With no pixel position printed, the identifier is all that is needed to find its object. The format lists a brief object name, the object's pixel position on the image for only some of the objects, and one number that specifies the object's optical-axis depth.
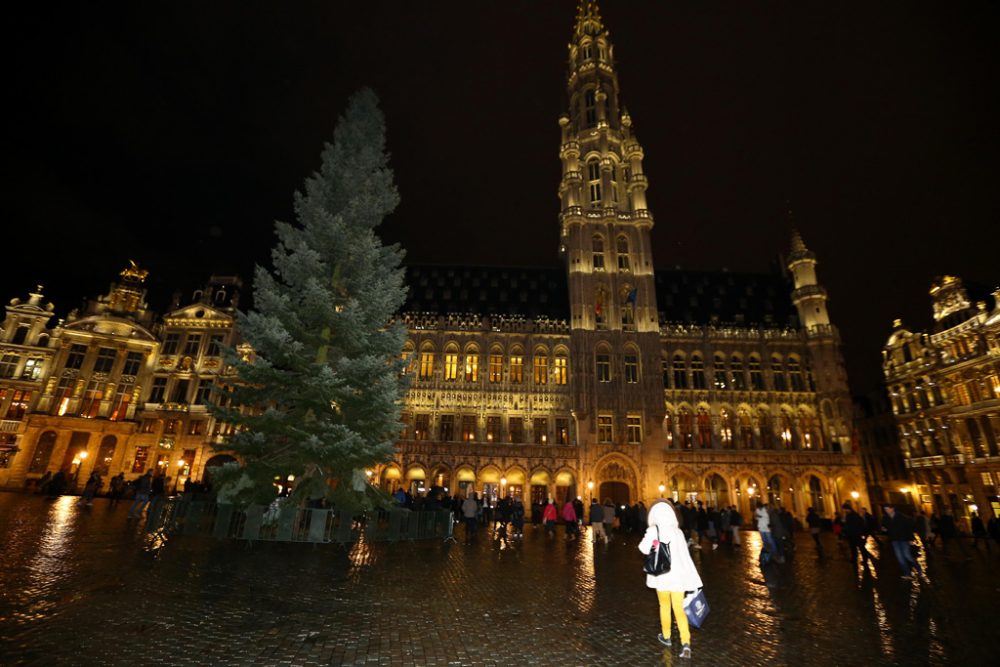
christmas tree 14.19
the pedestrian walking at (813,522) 19.80
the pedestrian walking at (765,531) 13.74
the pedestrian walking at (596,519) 18.28
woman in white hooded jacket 5.73
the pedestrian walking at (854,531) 14.07
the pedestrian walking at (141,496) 17.28
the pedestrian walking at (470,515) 17.92
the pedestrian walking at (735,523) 19.69
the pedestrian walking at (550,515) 19.53
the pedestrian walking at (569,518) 19.25
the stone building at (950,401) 34.62
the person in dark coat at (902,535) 12.09
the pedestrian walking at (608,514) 20.08
